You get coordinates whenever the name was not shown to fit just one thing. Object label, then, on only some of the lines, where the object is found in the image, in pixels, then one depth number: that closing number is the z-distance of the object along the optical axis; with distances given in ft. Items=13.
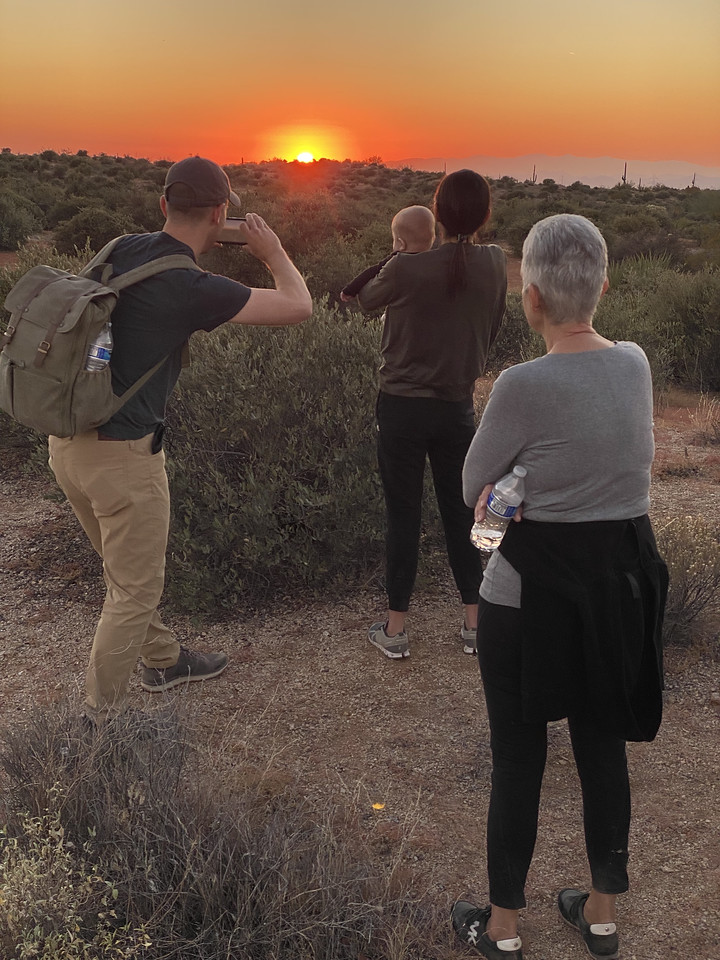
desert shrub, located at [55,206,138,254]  62.18
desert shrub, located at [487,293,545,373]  35.55
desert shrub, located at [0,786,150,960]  6.32
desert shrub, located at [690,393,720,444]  26.37
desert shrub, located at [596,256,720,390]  34.55
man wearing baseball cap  8.73
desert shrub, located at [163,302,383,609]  14.69
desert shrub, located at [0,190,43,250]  70.13
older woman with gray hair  6.05
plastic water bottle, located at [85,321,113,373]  8.63
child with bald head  10.62
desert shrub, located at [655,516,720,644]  13.66
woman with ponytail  10.47
